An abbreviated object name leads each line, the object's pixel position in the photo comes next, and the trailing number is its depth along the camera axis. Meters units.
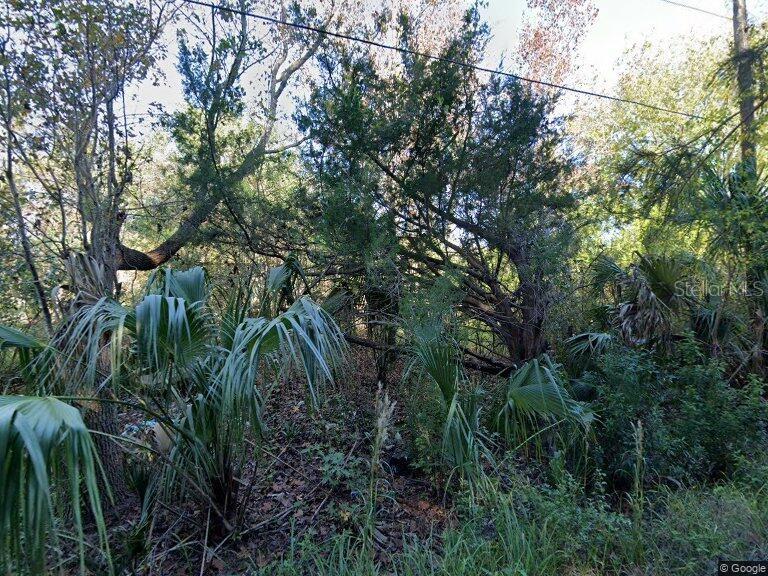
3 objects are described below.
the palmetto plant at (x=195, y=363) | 2.66
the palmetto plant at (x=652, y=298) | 5.81
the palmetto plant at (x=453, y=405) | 3.91
